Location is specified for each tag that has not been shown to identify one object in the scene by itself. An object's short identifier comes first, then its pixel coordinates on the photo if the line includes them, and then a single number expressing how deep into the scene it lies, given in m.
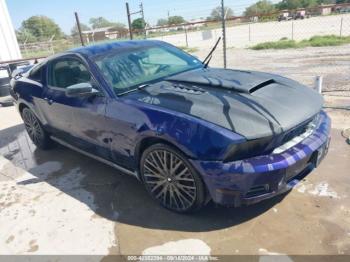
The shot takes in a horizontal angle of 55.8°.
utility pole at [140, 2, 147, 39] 9.63
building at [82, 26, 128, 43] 13.82
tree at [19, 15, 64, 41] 71.31
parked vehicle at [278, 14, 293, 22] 43.69
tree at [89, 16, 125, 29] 77.40
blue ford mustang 2.54
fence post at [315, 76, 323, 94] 5.55
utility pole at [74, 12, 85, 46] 11.69
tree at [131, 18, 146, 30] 31.71
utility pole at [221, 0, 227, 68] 5.91
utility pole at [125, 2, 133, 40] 9.89
